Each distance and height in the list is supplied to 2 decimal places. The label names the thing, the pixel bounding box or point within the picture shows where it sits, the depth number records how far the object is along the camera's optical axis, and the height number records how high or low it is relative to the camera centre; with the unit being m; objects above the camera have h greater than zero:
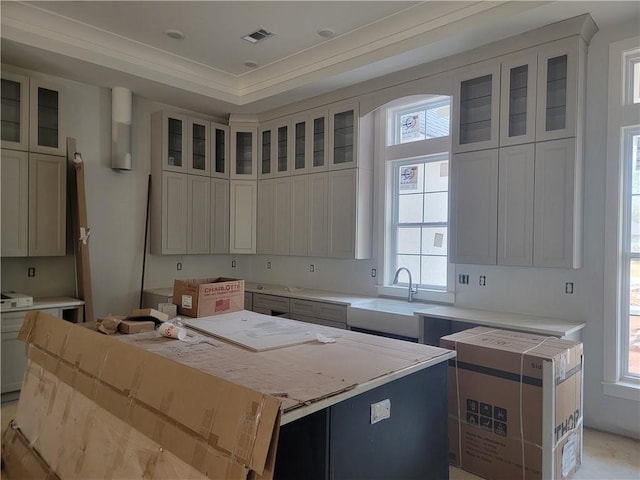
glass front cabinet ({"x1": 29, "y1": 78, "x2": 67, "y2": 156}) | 3.98 +1.11
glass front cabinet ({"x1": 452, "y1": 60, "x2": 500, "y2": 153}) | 3.51 +1.13
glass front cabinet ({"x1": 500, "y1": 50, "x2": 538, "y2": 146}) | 3.32 +1.14
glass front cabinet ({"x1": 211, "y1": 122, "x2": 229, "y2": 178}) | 5.45 +1.11
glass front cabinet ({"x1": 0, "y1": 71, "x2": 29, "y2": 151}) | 3.88 +1.11
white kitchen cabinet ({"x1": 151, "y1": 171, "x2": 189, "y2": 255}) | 5.01 +0.27
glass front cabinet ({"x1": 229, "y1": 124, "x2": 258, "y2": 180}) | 5.62 +1.14
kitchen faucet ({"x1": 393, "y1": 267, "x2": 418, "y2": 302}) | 4.31 -0.50
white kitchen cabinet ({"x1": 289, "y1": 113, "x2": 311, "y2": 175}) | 5.03 +1.11
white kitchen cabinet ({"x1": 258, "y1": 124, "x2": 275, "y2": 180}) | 5.46 +1.12
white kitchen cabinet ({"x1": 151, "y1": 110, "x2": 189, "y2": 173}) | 5.01 +1.13
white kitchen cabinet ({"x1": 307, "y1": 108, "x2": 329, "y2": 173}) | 4.84 +1.12
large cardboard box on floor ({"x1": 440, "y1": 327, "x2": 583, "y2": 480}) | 2.45 -0.99
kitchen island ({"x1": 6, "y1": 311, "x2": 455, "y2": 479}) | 1.43 -0.61
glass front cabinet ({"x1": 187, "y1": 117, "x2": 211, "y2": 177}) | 5.24 +1.11
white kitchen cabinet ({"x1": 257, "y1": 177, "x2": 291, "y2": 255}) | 5.27 +0.28
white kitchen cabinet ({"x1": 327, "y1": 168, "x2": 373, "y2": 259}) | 4.57 +0.28
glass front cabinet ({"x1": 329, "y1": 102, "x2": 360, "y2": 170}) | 4.57 +1.13
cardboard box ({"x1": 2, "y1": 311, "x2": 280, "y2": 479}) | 1.29 -0.67
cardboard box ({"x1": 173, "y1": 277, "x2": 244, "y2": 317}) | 2.81 -0.40
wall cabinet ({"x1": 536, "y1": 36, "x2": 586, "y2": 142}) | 3.14 +1.15
